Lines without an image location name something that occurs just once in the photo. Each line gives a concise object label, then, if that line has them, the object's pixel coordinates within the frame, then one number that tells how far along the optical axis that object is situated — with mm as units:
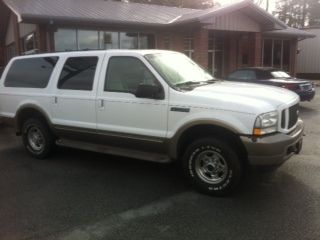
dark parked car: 13062
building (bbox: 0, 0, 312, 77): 15617
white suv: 4859
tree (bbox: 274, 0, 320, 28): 61906
